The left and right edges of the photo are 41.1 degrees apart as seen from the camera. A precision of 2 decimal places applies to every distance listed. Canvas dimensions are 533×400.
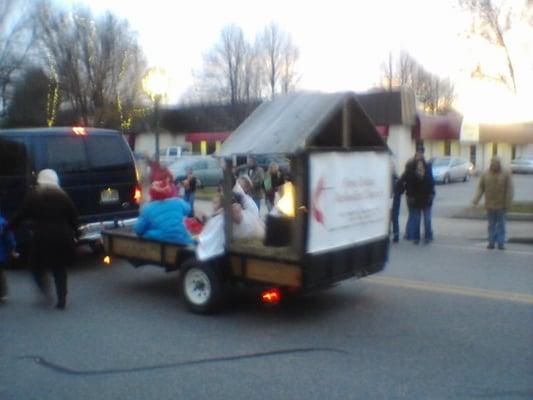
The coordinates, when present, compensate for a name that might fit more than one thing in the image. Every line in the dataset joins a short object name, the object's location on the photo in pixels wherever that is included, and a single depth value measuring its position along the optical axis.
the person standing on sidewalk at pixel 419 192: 13.50
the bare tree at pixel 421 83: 56.41
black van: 10.53
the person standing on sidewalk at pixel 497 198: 12.65
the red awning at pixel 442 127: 43.62
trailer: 7.18
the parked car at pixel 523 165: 46.72
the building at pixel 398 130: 39.72
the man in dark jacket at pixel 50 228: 8.09
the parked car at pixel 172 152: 42.96
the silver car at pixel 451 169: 36.72
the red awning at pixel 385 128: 39.68
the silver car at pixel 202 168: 29.58
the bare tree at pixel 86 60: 42.22
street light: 16.77
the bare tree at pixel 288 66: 50.45
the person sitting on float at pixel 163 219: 8.55
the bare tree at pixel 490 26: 23.97
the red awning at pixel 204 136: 48.80
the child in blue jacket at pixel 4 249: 8.67
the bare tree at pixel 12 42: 40.12
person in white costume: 7.85
